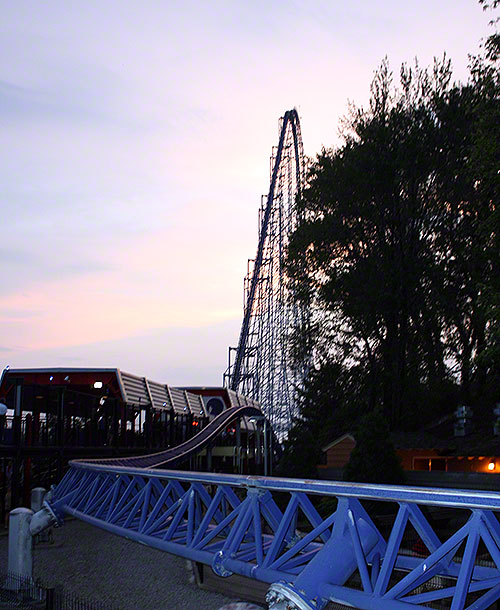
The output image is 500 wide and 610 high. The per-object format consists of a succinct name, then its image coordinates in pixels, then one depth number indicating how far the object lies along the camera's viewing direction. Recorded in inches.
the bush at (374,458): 1252.5
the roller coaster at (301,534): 302.7
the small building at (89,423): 1199.6
